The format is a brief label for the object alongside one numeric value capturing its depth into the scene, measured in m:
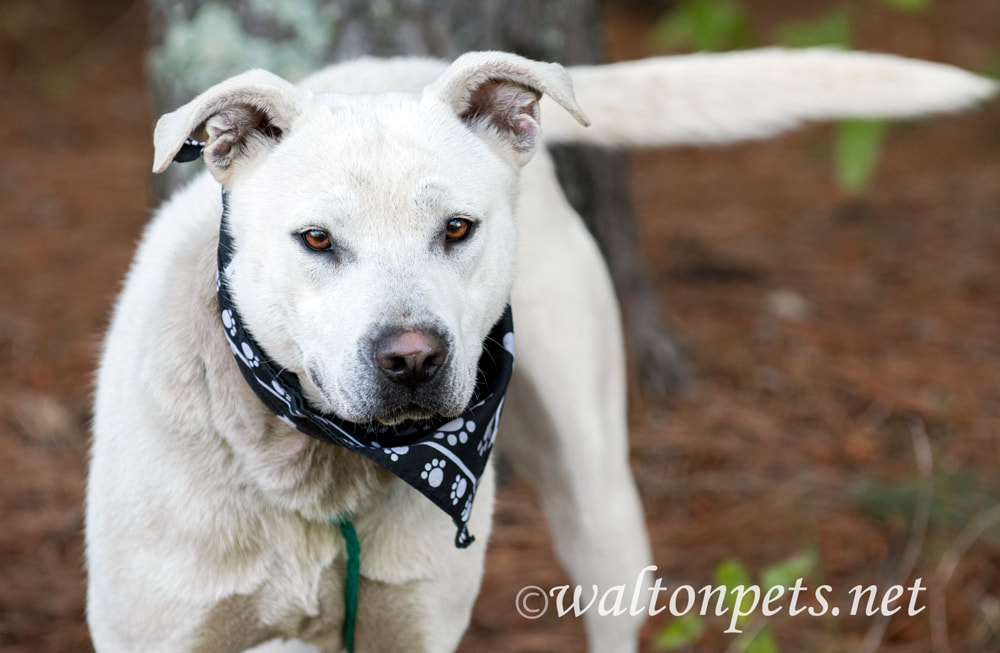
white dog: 4.07
